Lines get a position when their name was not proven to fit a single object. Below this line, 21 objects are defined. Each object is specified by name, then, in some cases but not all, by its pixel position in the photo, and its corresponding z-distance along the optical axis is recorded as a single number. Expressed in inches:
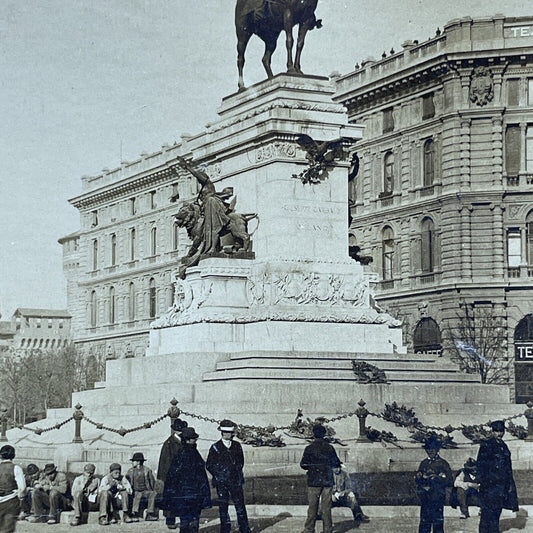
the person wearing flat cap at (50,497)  761.6
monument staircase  1018.1
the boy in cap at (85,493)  747.4
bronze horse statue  1229.7
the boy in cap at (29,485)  774.5
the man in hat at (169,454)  681.0
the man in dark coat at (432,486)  621.0
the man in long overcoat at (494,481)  642.8
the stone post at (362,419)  923.4
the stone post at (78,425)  987.9
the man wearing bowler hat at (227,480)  655.8
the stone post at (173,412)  884.6
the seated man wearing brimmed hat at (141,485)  745.0
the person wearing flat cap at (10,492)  596.1
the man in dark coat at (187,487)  637.3
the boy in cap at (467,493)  712.4
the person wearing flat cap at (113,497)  740.0
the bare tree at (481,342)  2187.5
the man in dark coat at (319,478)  659.4
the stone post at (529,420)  990.4
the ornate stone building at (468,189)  2368.4
